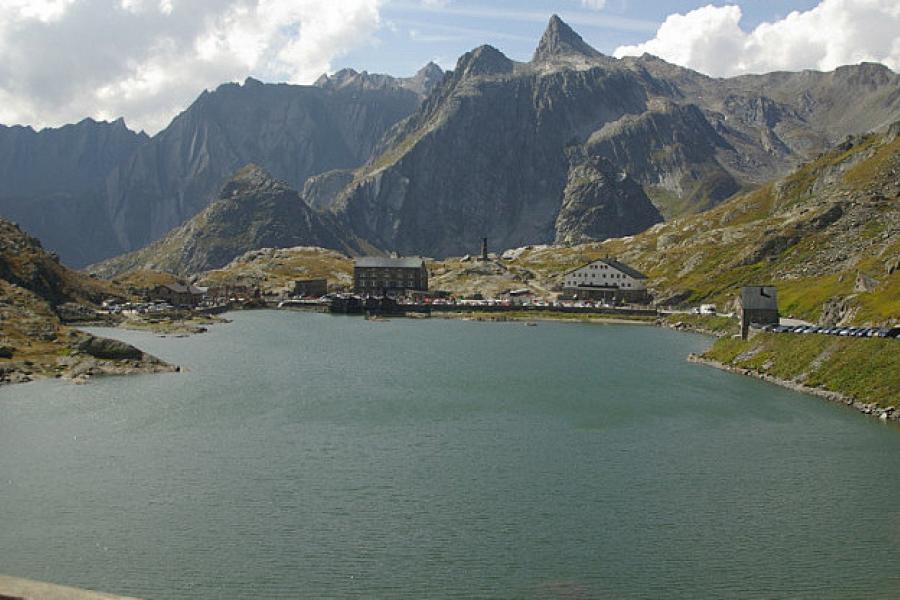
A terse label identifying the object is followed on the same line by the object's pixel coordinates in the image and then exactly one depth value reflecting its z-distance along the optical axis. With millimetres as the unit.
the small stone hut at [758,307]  114062
